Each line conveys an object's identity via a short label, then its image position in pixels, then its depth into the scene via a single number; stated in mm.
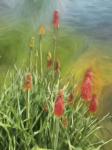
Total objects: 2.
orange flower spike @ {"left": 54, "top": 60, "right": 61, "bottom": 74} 2234
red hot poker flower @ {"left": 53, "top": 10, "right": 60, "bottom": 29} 2085
